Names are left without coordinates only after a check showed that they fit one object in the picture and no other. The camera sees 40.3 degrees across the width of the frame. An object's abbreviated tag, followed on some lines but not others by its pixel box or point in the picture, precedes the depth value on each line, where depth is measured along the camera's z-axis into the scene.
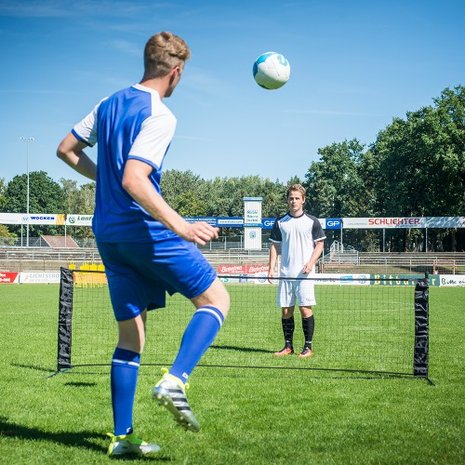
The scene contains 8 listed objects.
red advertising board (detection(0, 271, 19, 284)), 38.03
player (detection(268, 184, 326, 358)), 9.37
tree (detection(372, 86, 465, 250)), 63.97
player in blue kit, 3.58
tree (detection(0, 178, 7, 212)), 107.20
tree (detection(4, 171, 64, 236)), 113.56
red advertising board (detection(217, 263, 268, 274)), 42.03
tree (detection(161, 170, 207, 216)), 118.50
